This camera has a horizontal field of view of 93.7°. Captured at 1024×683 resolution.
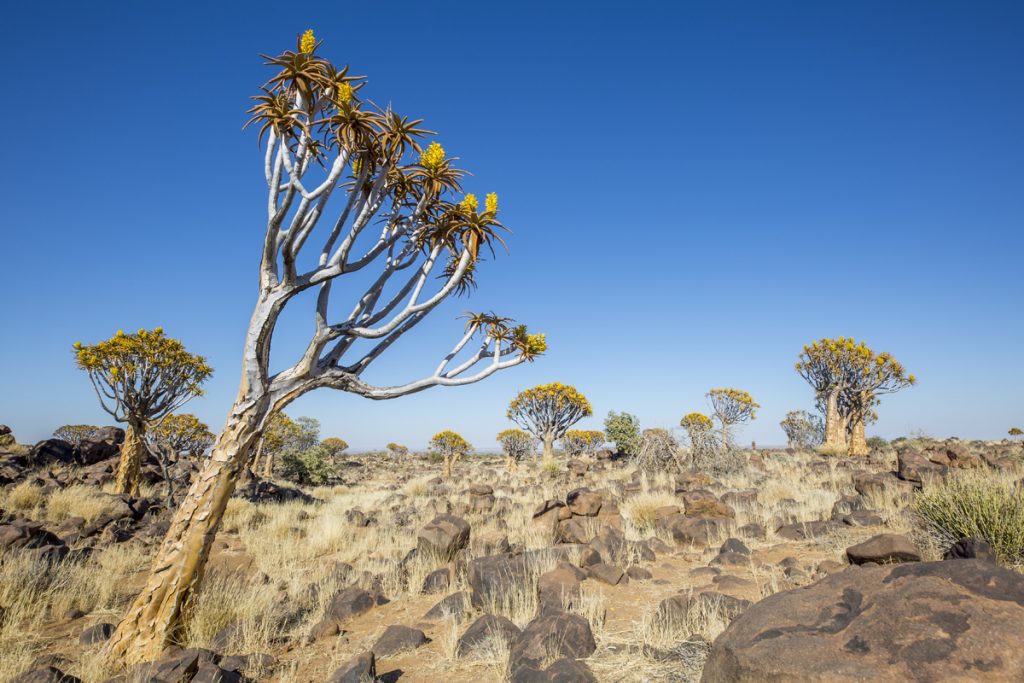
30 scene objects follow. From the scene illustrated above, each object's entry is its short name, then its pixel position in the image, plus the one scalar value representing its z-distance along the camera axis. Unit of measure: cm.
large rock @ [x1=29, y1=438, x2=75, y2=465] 1553
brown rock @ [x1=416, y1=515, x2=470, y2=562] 806
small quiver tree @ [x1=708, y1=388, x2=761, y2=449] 2898
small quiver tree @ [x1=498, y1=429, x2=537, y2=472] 3139
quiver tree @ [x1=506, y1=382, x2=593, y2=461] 2855
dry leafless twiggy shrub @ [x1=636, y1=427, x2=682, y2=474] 1848
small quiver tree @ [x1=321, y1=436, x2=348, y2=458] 3748
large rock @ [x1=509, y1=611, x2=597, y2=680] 400
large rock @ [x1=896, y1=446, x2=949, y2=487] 1088
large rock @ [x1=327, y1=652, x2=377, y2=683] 385
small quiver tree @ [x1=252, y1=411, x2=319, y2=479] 2284
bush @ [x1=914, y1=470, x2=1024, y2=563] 556
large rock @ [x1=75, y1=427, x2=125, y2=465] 1689
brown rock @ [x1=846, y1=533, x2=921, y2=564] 507
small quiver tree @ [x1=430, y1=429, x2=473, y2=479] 3000
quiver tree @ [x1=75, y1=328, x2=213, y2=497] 1189
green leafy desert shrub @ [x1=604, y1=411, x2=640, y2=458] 3048
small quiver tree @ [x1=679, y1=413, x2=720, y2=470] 1851
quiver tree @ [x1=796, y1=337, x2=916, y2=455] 2708
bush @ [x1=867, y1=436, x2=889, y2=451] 3146
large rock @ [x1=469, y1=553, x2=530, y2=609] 573
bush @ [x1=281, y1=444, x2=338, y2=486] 2159
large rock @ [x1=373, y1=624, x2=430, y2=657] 487
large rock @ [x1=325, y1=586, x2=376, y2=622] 605
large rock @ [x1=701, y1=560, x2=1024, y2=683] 230
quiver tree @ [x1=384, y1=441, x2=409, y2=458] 4372
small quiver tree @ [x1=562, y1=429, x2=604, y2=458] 3309
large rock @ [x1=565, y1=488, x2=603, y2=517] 986
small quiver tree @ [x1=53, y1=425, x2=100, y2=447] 3167
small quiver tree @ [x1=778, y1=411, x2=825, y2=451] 4409
